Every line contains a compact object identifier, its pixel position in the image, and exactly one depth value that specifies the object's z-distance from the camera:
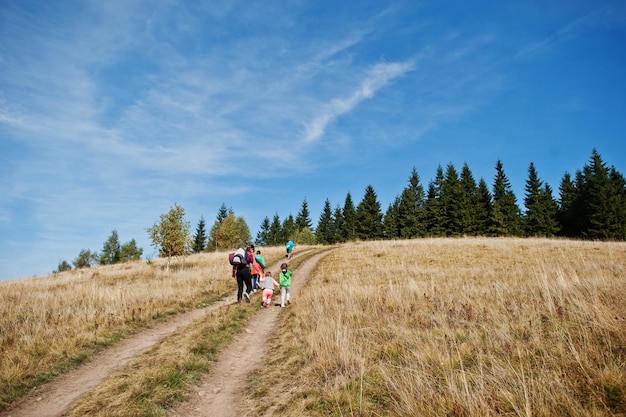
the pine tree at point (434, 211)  62.53
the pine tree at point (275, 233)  93.50
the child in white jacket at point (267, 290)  13.03
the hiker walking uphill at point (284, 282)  12.90
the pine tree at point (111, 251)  81.31
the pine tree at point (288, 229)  90.54
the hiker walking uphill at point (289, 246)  30.22
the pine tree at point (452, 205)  60.31
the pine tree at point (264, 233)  100.81
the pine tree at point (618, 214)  47.00
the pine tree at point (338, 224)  79.41
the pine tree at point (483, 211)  58.84
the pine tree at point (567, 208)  56.50
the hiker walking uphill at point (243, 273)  13.24
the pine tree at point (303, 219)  94.06
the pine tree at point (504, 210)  56.94
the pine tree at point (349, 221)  73.88
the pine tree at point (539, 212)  57.53
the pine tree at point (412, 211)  64.19
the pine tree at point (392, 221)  68.71
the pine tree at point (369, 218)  71.56
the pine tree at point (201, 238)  92.00
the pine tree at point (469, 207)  58.88
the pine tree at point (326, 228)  84.50
